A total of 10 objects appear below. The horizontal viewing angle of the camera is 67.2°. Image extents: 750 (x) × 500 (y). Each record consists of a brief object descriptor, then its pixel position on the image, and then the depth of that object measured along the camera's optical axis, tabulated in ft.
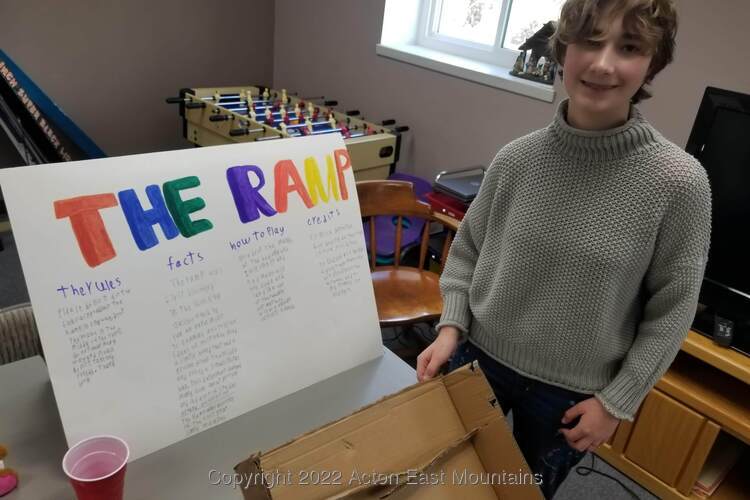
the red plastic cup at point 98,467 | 2.25
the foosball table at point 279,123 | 8.02
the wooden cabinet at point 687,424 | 5.19
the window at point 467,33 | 8.36
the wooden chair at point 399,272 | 6.15
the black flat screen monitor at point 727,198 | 5.06
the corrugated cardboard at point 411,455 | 2.23
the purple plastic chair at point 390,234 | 7.39
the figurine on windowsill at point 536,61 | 7.82
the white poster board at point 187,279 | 2.51
